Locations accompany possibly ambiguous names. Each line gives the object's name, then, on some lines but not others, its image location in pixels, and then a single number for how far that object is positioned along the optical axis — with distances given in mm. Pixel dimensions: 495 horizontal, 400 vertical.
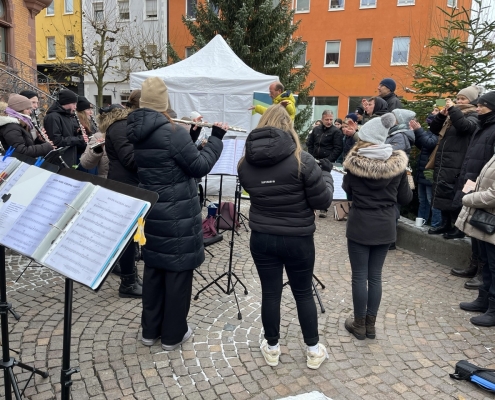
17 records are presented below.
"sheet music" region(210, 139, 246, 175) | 5098
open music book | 1797
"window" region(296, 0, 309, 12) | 25312
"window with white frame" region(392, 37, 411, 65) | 23125
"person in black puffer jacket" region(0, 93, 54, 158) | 4637
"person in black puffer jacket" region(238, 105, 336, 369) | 2615
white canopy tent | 8242
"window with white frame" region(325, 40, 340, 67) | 24875
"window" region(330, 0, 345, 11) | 24505
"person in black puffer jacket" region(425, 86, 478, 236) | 4883
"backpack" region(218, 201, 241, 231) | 6344
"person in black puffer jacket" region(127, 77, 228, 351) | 2826
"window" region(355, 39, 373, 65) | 24172
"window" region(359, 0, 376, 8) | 23636
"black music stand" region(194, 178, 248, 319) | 4105
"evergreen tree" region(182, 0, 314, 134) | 11953
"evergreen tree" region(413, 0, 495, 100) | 6211
